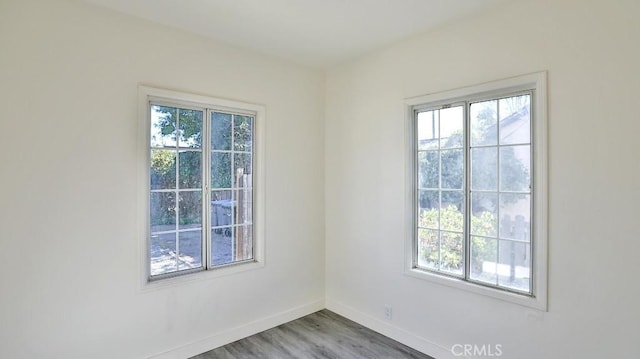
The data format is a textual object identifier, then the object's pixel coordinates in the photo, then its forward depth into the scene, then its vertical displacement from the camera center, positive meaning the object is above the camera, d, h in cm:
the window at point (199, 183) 268 -4
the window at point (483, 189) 226 -8
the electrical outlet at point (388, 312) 311 -129
